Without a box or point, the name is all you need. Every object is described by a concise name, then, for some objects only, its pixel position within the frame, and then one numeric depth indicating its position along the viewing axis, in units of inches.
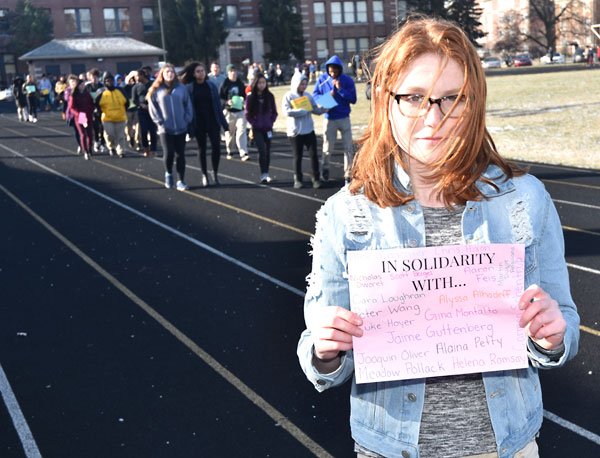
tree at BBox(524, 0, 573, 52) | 3316.9
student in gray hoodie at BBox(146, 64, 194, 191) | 516.7
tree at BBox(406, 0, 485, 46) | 2755.9
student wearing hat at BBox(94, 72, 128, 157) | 751.7
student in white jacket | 509.4
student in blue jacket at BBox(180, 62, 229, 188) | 547.5
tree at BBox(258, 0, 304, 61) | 2883.9
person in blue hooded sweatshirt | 507.8
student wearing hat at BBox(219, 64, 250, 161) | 692.1
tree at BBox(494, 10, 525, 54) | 3582.7
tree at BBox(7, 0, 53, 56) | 2753.4
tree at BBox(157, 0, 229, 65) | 2741.1
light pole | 2532.7
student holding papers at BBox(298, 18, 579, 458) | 77.6
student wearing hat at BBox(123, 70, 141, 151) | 827.5
